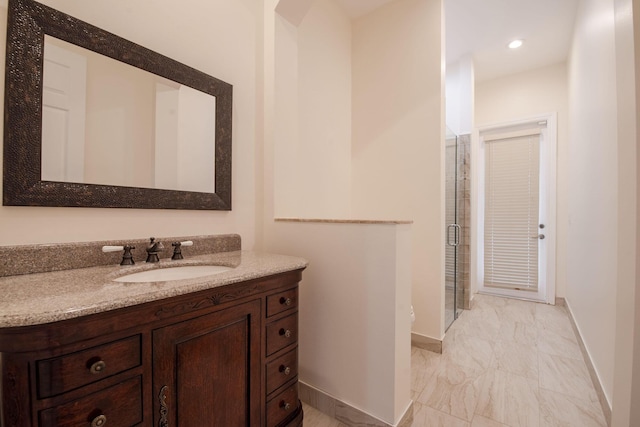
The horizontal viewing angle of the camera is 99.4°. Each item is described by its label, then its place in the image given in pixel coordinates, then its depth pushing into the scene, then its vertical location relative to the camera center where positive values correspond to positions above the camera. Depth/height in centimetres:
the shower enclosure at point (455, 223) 270 -9
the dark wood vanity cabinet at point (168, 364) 66 -47
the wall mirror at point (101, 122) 103 +43
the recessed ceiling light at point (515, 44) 309 +198
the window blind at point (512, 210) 374 +7
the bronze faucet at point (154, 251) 127 -18
